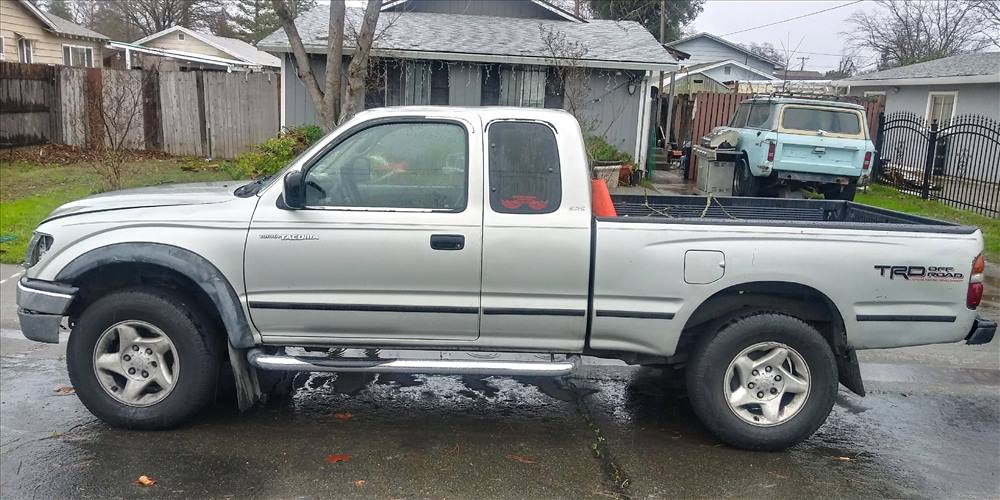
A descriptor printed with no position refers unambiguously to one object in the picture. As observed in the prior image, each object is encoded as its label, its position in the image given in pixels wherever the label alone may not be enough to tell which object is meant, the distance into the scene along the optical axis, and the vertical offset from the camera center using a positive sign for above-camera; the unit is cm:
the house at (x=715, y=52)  4409 +403
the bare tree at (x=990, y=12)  2710 +435
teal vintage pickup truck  1402 -38
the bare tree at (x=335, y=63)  985 +61
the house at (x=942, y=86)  1986 +126
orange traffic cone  478 -48
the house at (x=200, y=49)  3100 +230
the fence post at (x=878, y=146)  1844 -38
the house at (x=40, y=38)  2339 +199
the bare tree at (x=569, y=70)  1587 +97
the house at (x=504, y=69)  1608 +99
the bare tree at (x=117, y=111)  1228 -16
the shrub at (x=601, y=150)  1599 -60
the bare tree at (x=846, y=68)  4369 +340
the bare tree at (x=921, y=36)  3862 +479
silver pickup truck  438 -89
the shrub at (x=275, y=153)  1385 -78
